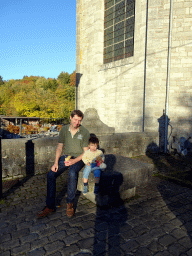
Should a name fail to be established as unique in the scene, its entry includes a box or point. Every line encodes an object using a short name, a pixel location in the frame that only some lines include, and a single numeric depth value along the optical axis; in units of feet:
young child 10.46
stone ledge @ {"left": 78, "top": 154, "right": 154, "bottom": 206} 10.45
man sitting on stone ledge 9.81
